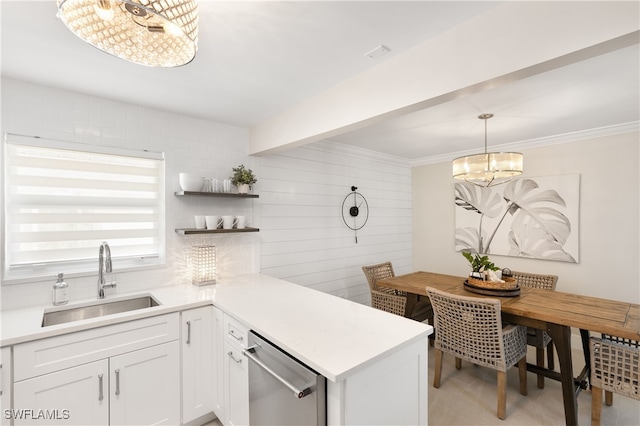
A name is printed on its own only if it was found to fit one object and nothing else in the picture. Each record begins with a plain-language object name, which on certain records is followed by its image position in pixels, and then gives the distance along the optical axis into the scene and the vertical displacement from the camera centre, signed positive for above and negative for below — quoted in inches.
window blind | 80.0 +2.4
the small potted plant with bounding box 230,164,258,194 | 110.3 +12.5
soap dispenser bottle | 79.9 -20.8
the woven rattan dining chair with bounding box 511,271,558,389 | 100.0 -40.2
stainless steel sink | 79.1 -27.1
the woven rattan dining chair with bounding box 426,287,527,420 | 86.0 -36.6
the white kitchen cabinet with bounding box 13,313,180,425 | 62.2 -36.5
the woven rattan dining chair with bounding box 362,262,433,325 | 121.5 -36.9
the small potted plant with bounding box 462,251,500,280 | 108.8 -19.2
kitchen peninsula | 49.3 -24.1
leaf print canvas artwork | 133.9 -2.0
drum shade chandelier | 103.7 +16.9
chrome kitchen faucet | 83.8 -14.9
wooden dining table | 73.8 -27.0
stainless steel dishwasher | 49.8 -32.2
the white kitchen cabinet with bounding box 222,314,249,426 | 70.5 -39.1
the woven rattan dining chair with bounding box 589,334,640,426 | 72.5 -38.5
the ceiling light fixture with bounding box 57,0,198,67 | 36.5 +24.5
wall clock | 153.7 +1.9
